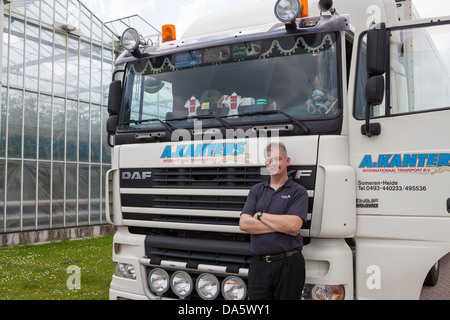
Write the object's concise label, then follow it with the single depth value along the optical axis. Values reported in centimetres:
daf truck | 362
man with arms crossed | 354
